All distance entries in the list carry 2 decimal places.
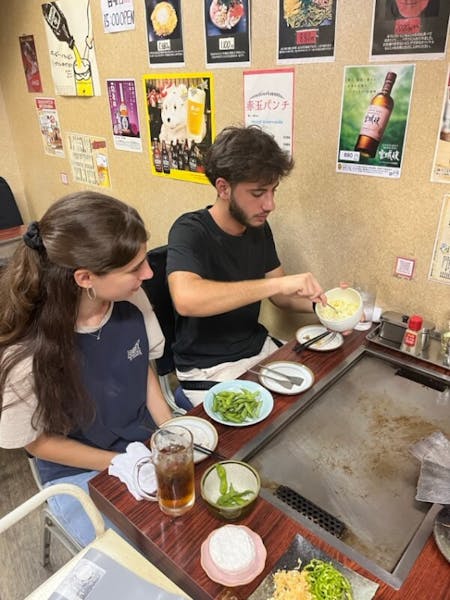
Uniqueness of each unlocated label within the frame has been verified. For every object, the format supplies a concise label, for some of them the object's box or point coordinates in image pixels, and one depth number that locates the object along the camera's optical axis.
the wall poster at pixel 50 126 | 2.66
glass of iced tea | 0.77
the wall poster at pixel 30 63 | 2.58
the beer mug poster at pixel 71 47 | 2.14
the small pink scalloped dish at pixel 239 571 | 0.66
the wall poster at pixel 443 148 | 1.17
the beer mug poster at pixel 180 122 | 1.75
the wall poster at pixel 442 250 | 1.26
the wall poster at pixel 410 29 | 1.12
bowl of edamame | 0.75
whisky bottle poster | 1.24
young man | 1.29
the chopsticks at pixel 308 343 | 1.29
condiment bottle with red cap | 1.27
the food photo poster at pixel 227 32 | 1.49
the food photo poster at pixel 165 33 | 1.70
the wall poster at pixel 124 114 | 2.06
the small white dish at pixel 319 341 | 1.29
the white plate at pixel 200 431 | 0.92
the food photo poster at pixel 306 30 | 1.30
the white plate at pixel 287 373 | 1.10
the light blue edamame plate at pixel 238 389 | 1.00
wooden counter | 0.67
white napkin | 0.83
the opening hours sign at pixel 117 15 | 1.87
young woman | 0.96
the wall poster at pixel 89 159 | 2.41
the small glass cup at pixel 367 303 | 1.42
